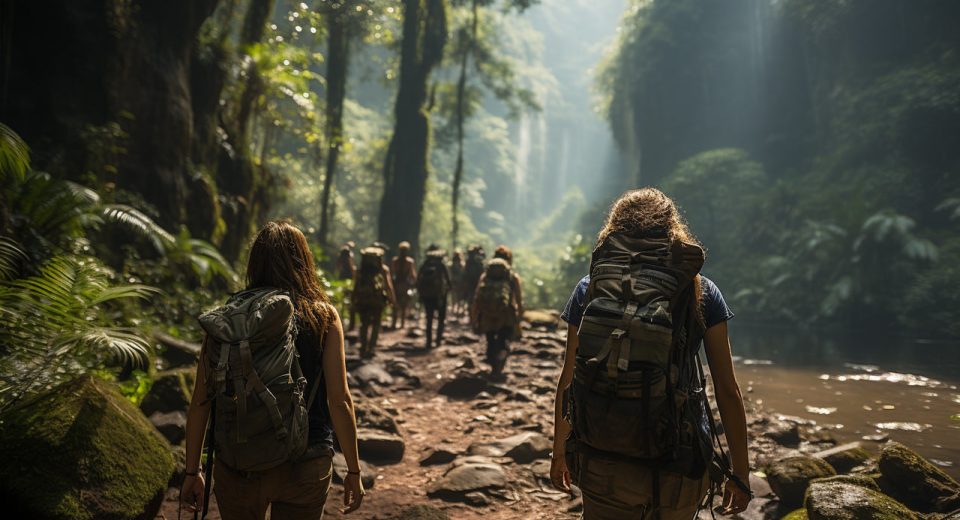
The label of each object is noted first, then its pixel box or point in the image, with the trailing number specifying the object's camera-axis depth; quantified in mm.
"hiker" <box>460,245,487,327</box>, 14914
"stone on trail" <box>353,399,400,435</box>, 6598
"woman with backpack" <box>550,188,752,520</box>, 2109
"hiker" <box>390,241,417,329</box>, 13836
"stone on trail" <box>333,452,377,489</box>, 5262
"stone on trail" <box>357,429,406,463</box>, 6121
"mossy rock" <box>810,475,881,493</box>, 4516
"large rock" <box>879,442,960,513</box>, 4578
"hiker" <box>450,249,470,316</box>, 17148
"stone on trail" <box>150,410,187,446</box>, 5066
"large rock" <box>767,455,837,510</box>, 4875
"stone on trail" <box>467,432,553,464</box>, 6105
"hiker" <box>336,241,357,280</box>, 14938
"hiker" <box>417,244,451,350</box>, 11664
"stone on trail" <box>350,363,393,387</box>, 8852
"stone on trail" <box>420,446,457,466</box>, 6117
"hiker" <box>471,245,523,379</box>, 9594
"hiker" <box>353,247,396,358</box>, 10242
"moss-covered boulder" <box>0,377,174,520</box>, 3121
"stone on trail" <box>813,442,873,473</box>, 5664
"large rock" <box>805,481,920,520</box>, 3727
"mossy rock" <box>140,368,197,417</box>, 5320
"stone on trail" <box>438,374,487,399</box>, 8875
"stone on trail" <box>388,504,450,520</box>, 4547
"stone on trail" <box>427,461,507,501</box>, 5215
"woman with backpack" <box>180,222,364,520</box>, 2229
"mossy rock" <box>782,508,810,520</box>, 4160
